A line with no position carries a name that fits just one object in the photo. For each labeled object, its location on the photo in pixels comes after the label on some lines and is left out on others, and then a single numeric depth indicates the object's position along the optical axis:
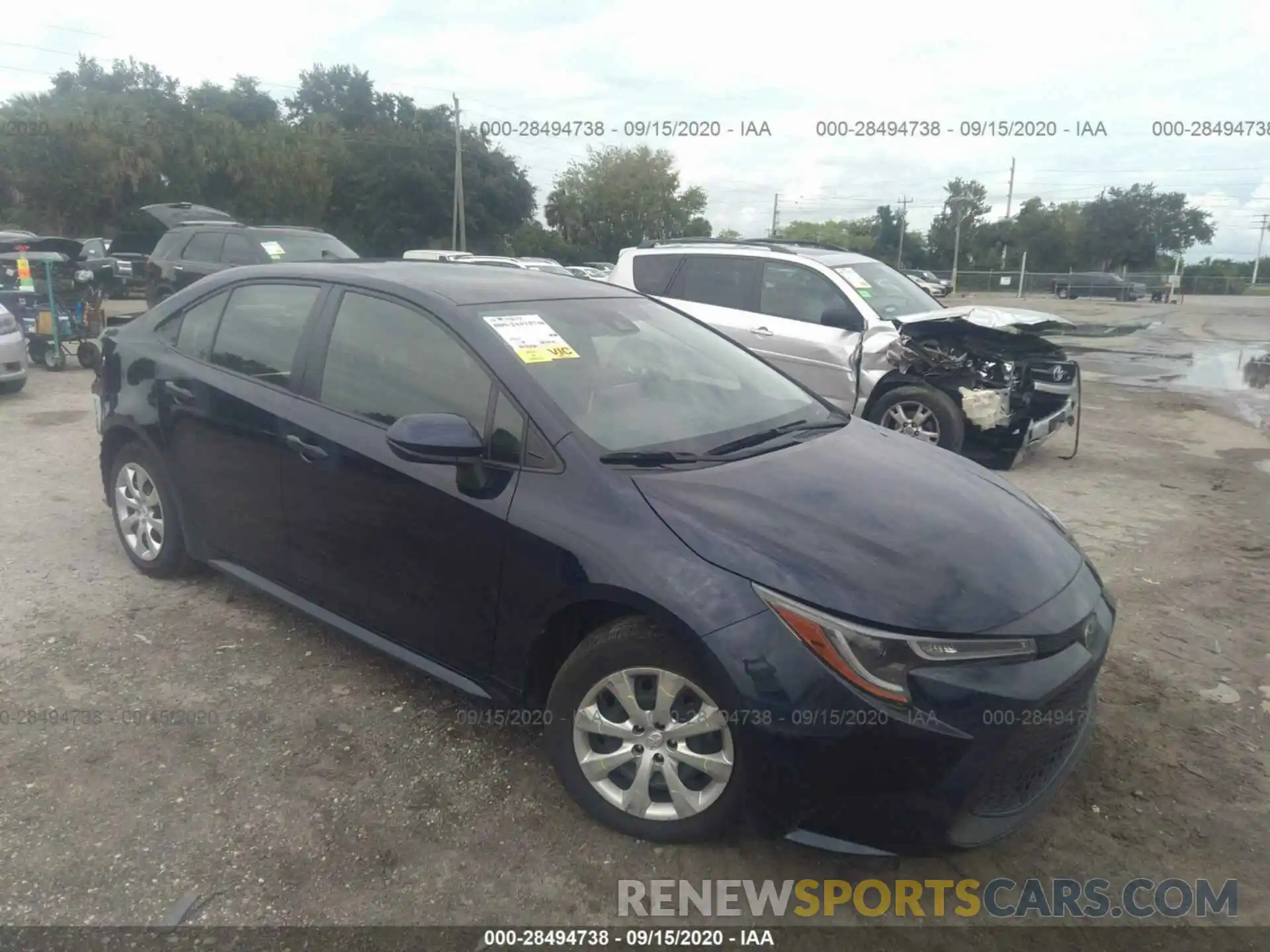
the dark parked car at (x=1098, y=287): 47.34
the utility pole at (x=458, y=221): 39.06
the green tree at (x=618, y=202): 58.62
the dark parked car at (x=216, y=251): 12.36
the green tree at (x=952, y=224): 71.06
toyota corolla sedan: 2.46
